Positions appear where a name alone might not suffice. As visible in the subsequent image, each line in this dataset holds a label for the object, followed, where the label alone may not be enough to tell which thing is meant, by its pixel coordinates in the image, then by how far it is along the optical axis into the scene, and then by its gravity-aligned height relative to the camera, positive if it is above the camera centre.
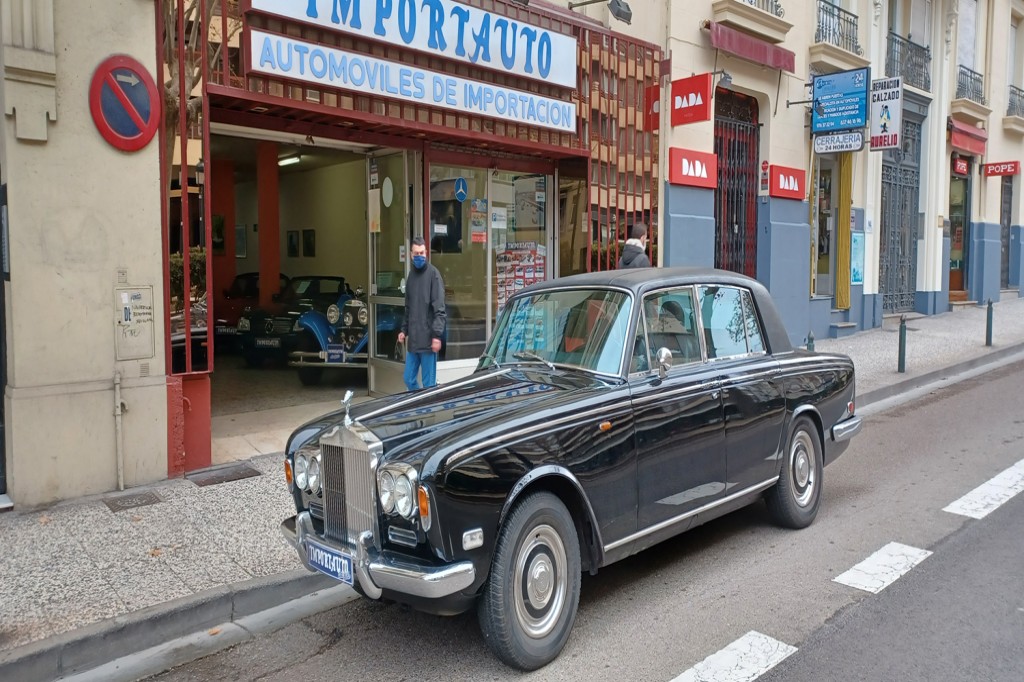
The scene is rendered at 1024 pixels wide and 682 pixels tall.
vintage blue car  11.11 -0.74
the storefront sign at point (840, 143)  14.69 +2.55
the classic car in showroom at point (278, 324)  12.67 -0.62
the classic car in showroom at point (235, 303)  14.45 -0.34
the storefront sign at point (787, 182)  14.79 +1.85
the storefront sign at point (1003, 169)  22.64 +3.17
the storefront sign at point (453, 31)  7.99 +2.72
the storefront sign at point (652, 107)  12.27 +2.62
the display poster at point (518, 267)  11.21 +0.24
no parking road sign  6.47 +1.43
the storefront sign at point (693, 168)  12.61 +1.81
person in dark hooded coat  9.66 +0.39
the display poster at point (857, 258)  16.83 +0.52
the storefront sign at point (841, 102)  14.27 +3.21
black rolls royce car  3.72 -0.87
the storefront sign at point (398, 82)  7.64 +2.12
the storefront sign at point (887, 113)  15.06 +3.16
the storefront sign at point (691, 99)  12.00 +2.71
